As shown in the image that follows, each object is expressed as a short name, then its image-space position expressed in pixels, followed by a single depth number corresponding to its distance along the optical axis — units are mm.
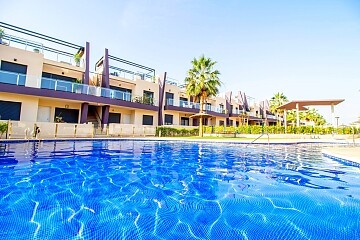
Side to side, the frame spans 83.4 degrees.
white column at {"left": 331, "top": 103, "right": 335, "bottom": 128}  24723
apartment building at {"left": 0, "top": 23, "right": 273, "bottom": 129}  16141
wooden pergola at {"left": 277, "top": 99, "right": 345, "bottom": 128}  24422
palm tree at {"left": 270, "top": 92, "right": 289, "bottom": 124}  37344
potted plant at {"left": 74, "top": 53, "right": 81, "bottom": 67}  20939
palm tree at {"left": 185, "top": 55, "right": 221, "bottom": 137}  22281
